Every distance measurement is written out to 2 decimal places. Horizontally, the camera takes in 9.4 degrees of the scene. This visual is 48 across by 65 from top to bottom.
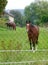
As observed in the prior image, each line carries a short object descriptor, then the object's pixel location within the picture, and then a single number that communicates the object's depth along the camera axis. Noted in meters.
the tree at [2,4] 28.28
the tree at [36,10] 93.81
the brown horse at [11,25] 33.16
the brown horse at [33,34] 17.44
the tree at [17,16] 100.88
